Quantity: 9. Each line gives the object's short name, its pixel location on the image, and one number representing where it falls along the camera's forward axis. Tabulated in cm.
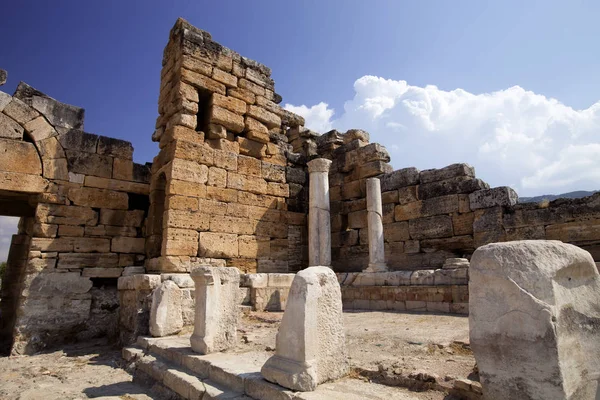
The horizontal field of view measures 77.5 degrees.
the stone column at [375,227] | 858
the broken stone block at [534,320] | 203
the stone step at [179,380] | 328
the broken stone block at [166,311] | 540
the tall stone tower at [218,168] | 759
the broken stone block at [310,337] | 283
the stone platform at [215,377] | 278
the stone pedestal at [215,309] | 419
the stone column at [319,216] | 915
